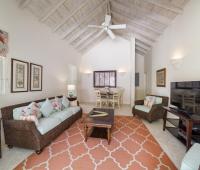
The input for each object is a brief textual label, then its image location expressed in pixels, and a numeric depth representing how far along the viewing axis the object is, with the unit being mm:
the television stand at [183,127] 2273
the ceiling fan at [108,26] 4082
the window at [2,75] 2636
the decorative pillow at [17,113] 2503
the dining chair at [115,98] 6195
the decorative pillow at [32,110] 2529
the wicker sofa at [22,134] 2269
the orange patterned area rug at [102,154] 1980
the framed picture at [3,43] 2562
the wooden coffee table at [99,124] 2707
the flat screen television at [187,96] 2474
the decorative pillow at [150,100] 4365
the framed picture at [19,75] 2891
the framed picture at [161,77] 4594
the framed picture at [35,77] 3510
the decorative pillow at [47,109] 3049
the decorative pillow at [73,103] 4345
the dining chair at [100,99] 6371
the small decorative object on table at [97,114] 3295
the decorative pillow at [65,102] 4073
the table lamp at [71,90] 5461
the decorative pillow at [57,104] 3588
